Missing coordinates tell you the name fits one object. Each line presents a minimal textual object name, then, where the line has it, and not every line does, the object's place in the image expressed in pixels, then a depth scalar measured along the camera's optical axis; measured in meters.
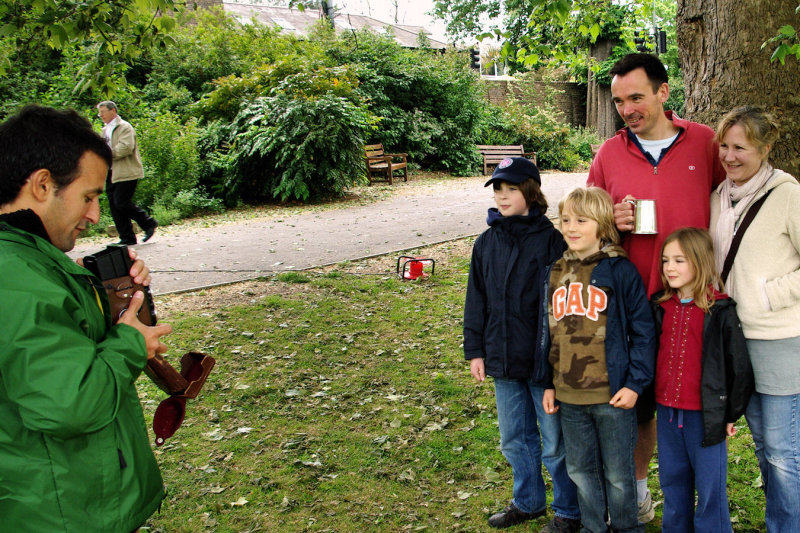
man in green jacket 1.71
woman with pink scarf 2.60
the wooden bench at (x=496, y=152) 21.47
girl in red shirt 2.63
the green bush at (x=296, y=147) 13.88
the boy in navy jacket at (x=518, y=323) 3.12
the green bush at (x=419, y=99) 20.17
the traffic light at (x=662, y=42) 21.52
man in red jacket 2.96
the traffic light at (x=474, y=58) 23.17
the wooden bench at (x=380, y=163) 17.99
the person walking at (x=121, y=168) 9.66
